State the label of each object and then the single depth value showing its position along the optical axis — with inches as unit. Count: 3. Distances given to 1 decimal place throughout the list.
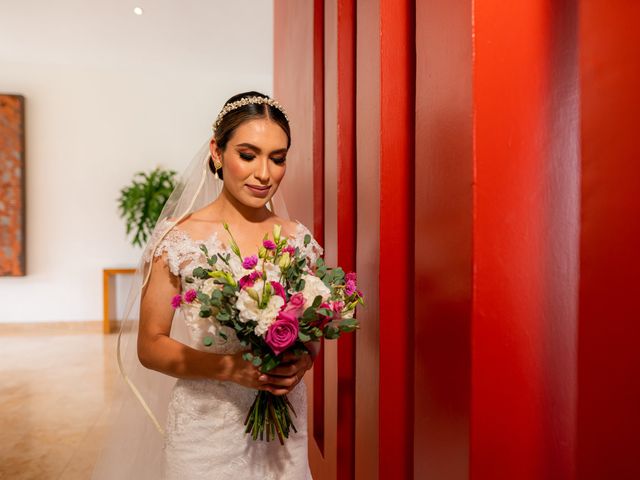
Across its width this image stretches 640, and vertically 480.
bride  44.4
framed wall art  221.8
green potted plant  222.4
